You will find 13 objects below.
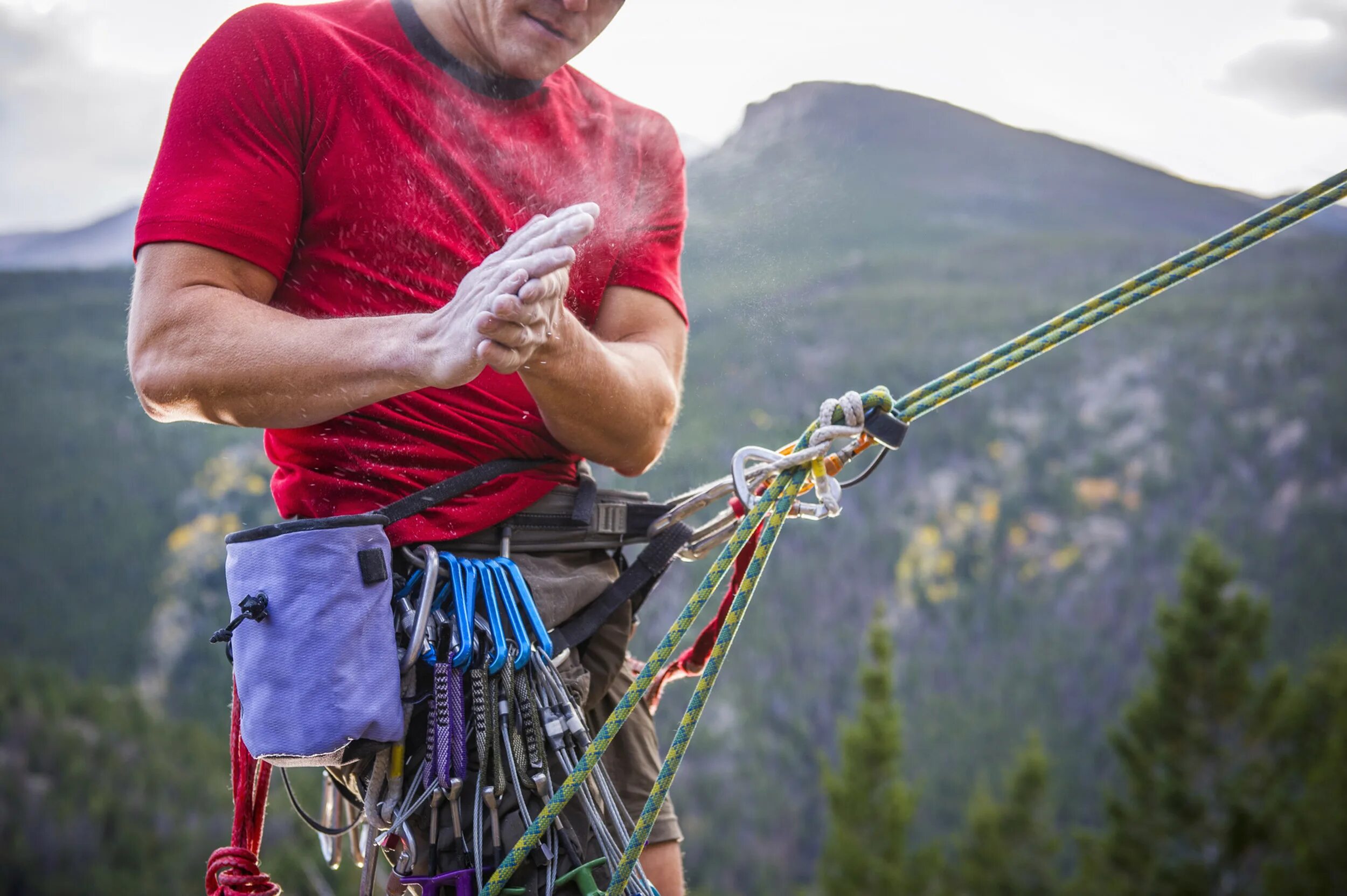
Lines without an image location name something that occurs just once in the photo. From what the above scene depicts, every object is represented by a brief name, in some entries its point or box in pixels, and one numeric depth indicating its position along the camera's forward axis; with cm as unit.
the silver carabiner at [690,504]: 215
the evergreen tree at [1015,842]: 2408
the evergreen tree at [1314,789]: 1897
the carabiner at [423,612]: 176
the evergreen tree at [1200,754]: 2094
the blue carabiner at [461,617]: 178
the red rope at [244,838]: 183
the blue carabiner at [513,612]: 183
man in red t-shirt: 164
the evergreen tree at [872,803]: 2364
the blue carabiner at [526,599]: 187
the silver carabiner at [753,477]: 189
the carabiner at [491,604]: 180
